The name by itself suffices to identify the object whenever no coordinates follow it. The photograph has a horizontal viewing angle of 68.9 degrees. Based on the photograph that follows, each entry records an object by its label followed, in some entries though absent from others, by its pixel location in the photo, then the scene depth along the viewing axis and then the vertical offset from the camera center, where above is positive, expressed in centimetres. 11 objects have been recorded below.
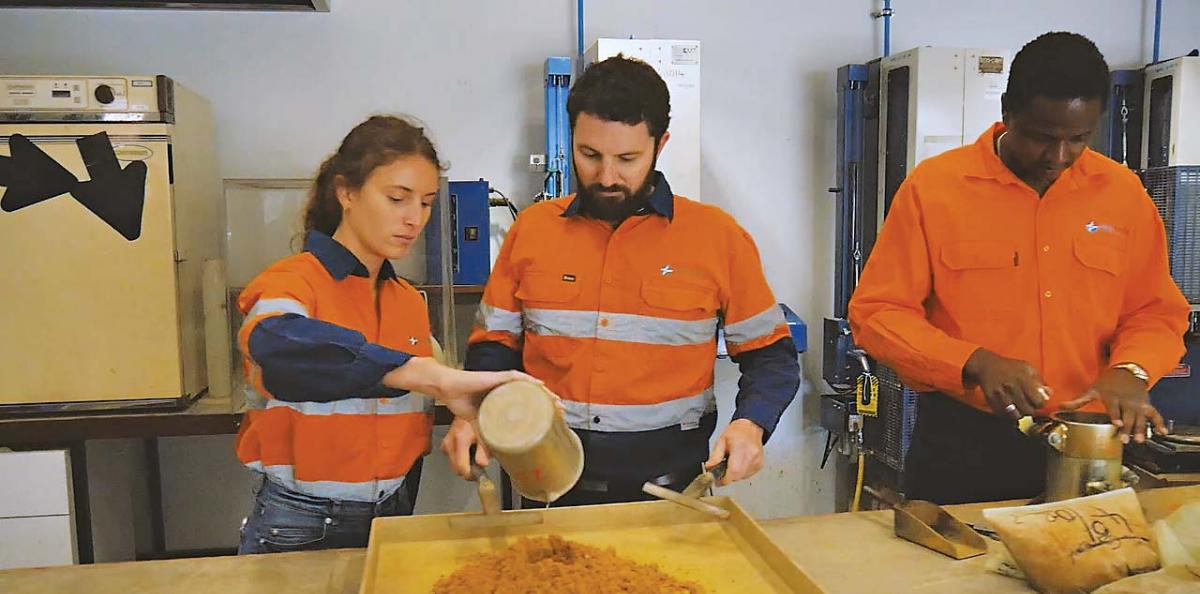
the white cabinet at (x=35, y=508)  246 -87
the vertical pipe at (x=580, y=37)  311 +56
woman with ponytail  146 -29
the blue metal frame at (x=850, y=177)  316 +6
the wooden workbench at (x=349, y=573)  123 -55
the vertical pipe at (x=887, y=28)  327 +61
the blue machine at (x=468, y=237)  282 -14
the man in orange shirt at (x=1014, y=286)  163 -18
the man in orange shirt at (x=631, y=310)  156 -22
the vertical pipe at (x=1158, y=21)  346 +67
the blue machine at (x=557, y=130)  300 +22
